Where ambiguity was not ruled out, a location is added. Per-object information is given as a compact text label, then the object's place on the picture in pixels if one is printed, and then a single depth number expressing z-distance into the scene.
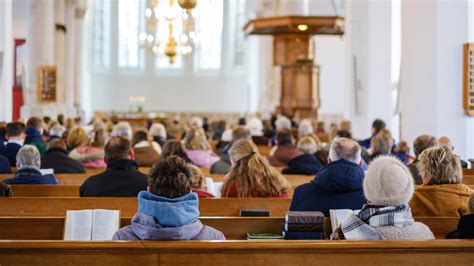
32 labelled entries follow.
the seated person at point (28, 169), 6.67
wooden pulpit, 17.59
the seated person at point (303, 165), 8.13
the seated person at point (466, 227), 3.90
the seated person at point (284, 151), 9.48
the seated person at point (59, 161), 8.38
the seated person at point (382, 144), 8.65
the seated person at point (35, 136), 10.48
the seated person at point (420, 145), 7.23
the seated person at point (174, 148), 7.77
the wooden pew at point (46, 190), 6.66
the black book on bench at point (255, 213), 5.11
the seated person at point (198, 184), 6.03
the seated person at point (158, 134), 12.02
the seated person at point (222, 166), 8.52
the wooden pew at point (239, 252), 3.52
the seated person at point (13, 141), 9.45
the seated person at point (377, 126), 11.20
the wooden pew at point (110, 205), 5.79
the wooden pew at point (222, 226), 4.72
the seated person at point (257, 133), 14.41
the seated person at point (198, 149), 9.50
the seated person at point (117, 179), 6.14
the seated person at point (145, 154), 9.34
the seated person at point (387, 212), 3.92
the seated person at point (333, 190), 5.20
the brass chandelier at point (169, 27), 19.33
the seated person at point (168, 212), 3.71
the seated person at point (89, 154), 9.54
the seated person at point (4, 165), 8.25
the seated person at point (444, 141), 8.14
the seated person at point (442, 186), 4.96
